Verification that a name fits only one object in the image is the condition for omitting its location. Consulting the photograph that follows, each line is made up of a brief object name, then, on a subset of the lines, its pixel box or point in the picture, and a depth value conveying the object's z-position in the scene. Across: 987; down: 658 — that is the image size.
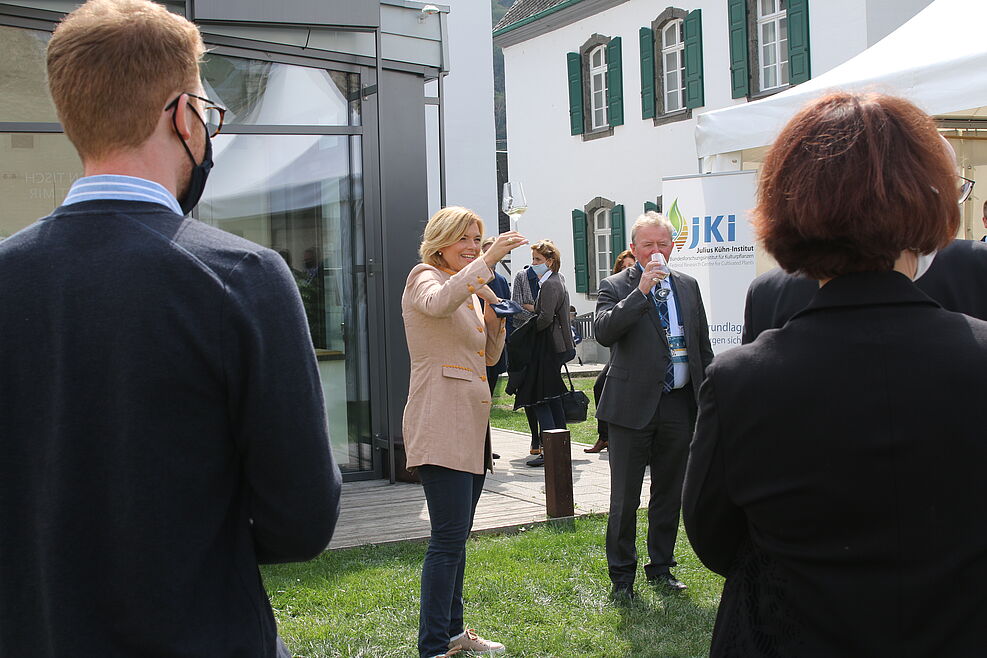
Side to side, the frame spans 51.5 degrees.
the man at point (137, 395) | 1.57
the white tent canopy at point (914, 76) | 6.01
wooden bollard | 7.20
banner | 7.32
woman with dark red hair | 1.68
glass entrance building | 8.53
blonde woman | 4.18
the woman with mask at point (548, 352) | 9.52
